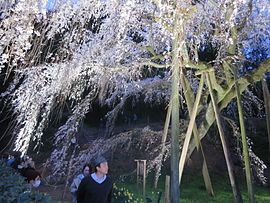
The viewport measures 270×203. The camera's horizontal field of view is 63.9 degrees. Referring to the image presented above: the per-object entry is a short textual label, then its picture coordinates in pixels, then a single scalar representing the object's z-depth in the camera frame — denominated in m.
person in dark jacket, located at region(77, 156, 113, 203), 2.02
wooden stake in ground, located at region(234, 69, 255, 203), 3.04
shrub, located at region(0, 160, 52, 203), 1.34
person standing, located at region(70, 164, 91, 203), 2.74
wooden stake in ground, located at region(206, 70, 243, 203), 3.22
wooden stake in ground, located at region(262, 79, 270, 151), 3.42
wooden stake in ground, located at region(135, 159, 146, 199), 3.62
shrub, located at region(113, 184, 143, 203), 3.86
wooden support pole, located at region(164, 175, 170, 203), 3.03
